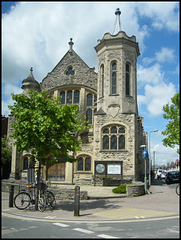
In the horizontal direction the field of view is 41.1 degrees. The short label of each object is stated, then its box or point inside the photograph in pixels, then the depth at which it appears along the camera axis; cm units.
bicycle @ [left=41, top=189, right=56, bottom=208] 1088
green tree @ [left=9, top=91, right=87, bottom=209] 1059
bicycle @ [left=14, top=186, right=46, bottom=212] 1062
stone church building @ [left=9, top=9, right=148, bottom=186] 2214
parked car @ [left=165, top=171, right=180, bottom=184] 2522
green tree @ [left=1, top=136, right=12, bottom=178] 2617
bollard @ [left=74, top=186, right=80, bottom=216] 959
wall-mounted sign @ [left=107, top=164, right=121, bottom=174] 2070
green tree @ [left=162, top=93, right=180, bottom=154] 2083
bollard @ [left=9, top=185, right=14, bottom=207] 1119
